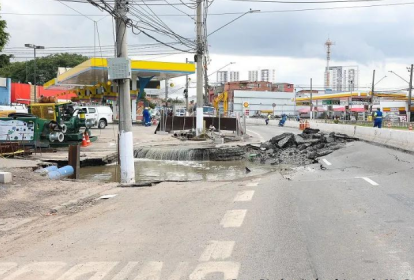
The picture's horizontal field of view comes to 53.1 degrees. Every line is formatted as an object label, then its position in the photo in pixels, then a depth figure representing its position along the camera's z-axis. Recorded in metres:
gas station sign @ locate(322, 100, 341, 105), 85.50
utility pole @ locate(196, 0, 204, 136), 26.67
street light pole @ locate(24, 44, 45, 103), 51.49
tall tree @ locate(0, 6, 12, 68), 18.34
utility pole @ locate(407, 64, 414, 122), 56.33
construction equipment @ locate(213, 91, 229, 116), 40.79
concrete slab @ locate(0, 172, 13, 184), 10.55
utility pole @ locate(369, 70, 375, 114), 62.81
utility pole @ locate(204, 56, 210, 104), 46.00
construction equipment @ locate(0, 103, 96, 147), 17.41
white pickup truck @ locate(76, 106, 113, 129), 33.84
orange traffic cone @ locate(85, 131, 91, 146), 21.16
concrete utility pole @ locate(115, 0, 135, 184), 11.91
